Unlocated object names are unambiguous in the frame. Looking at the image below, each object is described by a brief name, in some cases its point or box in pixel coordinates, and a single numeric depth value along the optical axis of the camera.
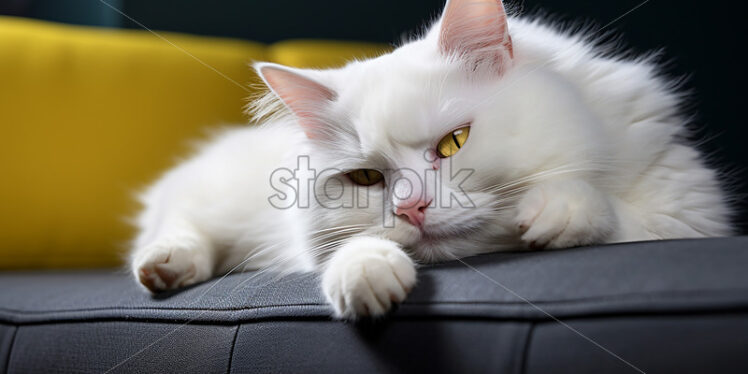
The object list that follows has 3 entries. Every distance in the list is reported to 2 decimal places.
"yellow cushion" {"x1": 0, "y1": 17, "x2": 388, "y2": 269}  1.06
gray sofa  0.62
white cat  0.72
